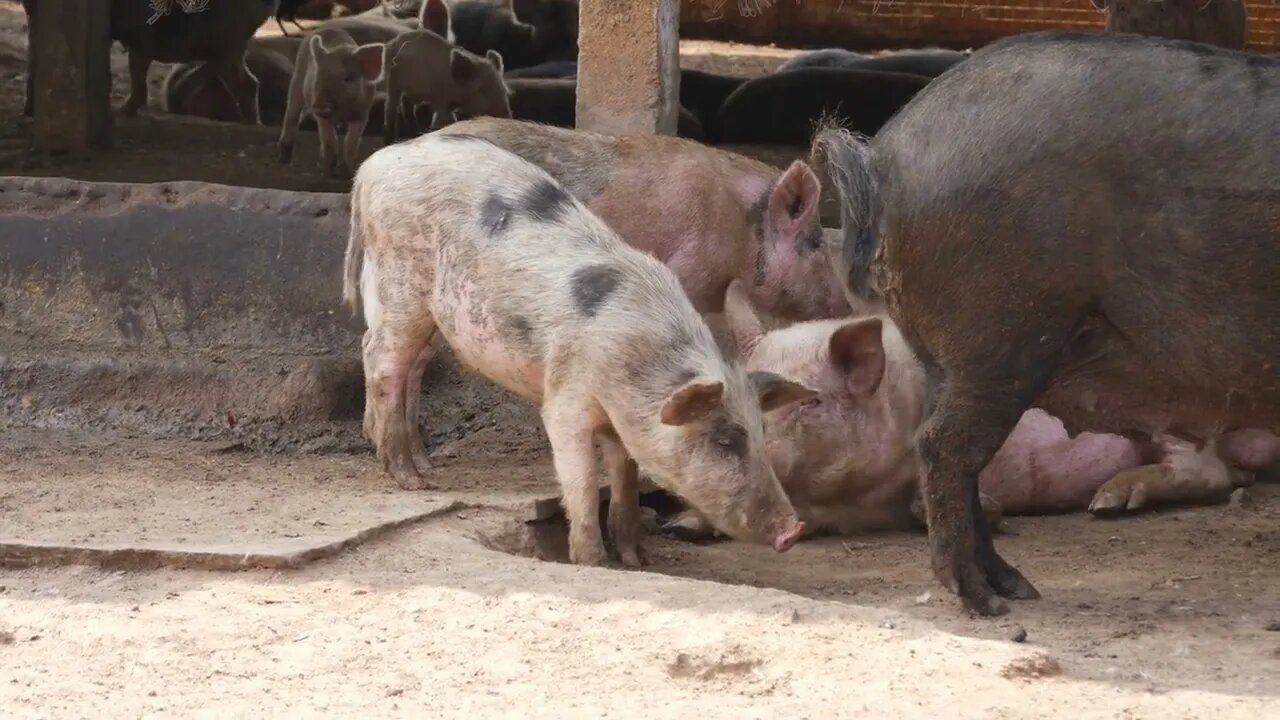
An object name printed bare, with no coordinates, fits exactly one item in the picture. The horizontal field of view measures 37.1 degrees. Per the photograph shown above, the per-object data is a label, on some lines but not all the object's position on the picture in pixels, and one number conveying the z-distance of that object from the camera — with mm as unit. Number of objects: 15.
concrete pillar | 7090
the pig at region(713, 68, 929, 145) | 12047
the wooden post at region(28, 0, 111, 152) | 10180
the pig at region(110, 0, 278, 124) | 11594
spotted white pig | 5094
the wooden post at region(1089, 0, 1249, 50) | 7762
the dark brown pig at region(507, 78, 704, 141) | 11844
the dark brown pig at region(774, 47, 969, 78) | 13602
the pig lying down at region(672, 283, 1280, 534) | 6016
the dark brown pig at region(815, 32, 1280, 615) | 4488
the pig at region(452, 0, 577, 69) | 15867
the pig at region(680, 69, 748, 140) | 12753
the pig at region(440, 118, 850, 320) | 6570
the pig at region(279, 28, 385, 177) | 10539
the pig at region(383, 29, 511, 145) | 11297
